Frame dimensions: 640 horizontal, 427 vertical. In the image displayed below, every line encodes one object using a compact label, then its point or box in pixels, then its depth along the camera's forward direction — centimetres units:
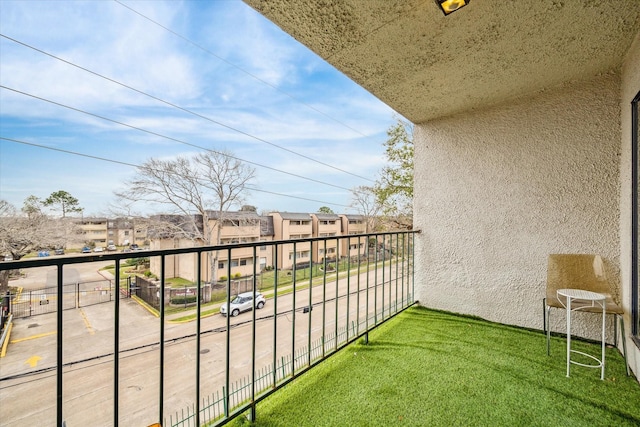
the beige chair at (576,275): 217
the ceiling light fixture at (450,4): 150
